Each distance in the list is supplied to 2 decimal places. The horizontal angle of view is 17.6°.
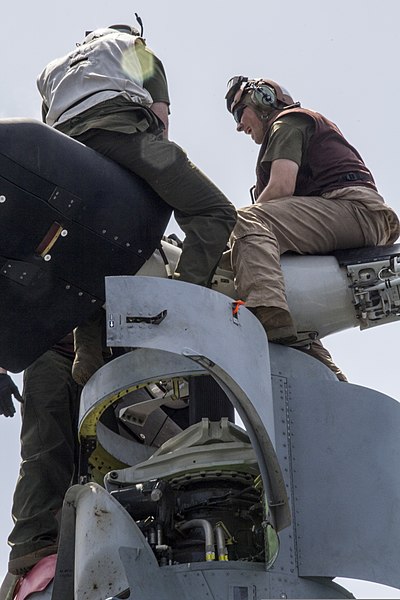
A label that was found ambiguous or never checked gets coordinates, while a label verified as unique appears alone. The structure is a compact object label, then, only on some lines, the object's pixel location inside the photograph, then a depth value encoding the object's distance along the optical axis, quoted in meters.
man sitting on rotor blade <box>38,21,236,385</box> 10.10
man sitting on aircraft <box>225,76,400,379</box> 10.19
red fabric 10.53
